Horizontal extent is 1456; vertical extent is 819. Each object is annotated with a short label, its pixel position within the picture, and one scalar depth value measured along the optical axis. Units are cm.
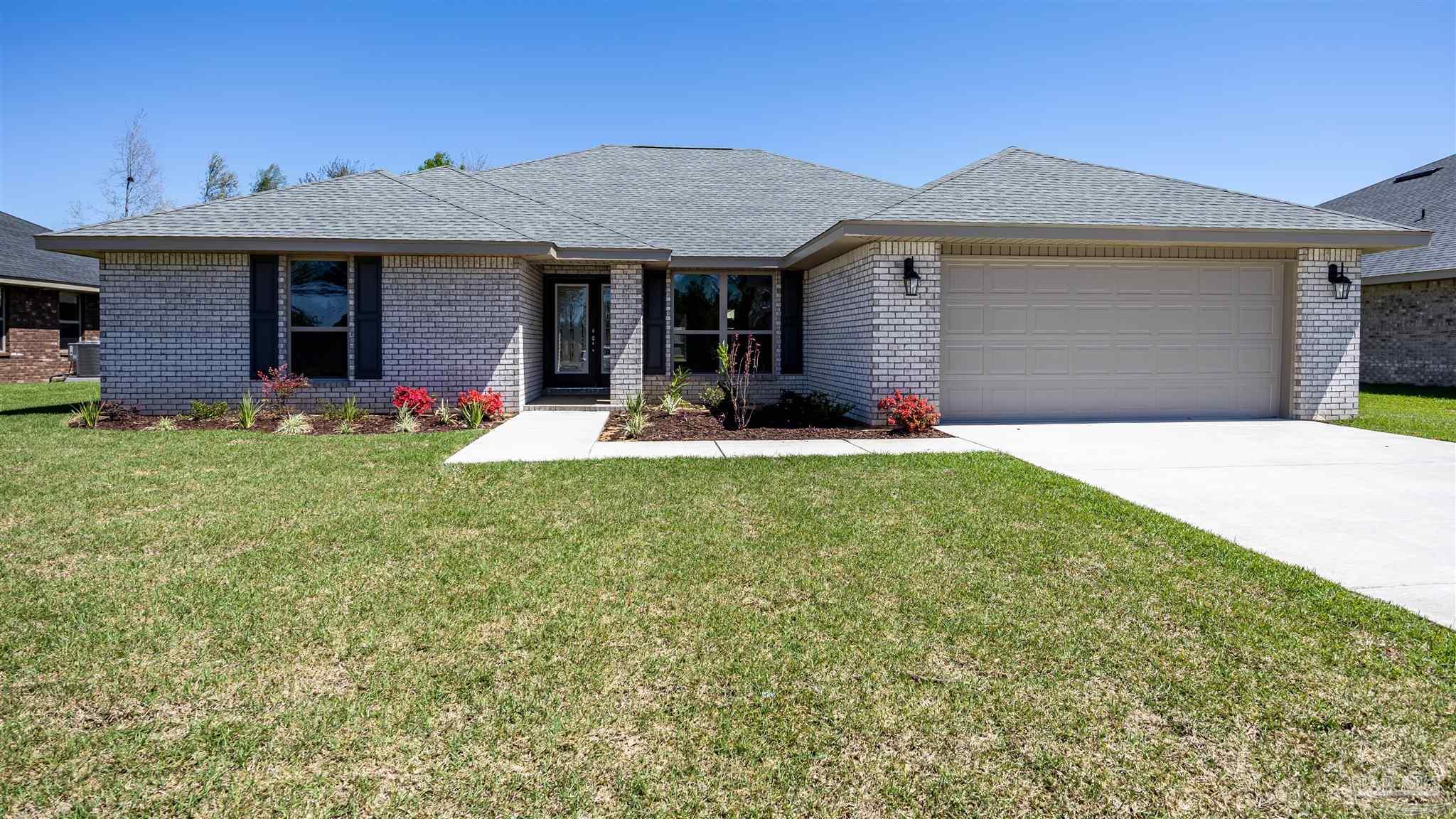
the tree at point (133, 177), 3512
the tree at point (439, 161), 3711
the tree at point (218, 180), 3909
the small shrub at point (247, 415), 1088
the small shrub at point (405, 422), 1063
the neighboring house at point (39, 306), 1994
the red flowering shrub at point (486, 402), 1167
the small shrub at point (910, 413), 1010
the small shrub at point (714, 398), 1325
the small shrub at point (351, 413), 1111
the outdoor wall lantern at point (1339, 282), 1164
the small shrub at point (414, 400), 1160
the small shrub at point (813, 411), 1134
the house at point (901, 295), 1090
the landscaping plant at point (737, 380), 1128
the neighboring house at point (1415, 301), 1823
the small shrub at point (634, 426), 1025
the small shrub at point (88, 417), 1064
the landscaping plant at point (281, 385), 1180
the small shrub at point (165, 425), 1040
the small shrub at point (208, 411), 1145
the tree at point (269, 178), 4156
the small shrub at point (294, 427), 1037
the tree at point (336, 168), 4416
